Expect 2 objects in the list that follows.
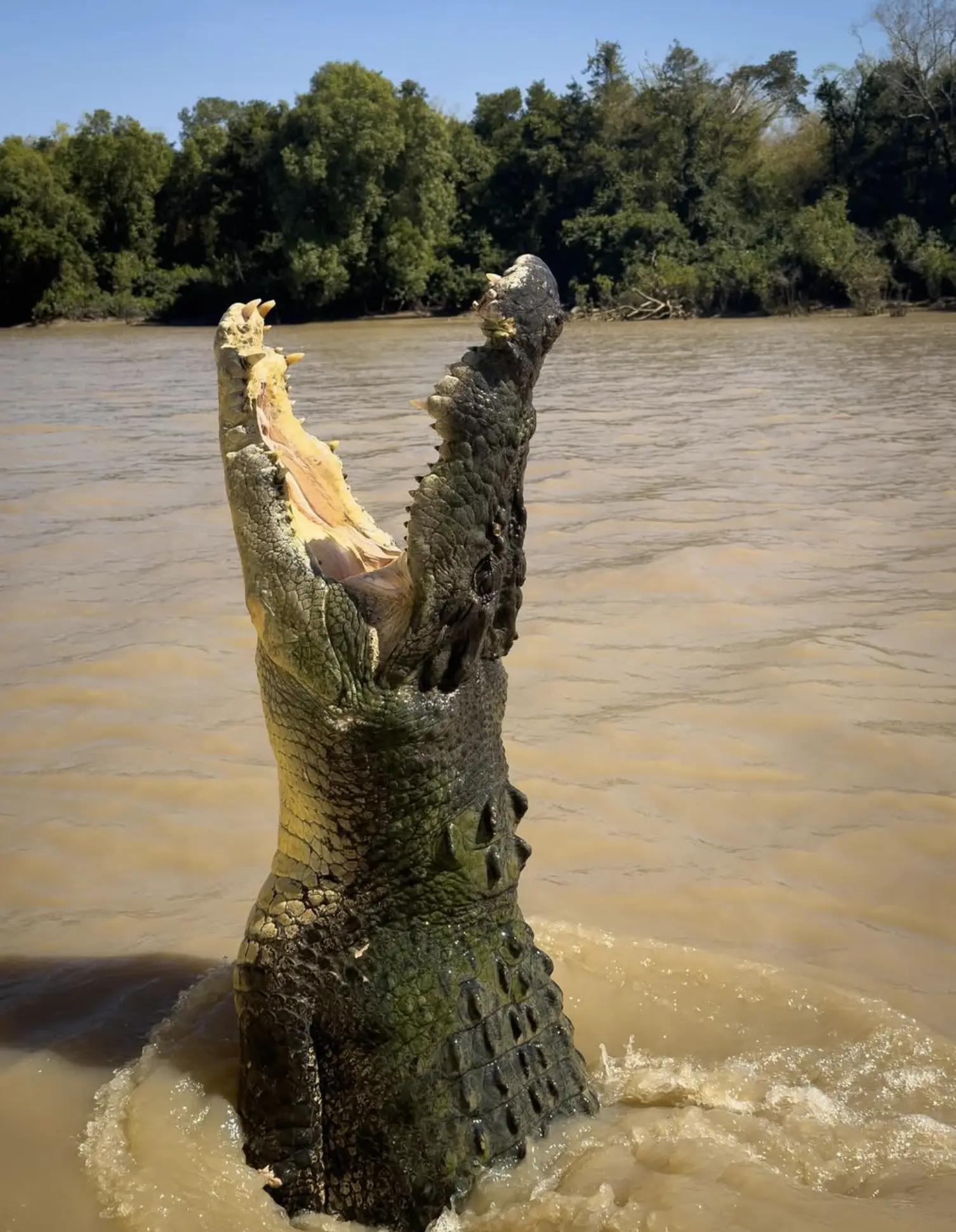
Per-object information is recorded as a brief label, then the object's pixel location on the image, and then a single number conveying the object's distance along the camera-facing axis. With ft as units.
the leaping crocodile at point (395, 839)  7.31
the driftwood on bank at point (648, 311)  107.14
